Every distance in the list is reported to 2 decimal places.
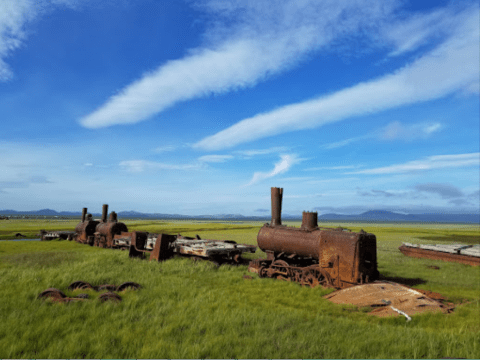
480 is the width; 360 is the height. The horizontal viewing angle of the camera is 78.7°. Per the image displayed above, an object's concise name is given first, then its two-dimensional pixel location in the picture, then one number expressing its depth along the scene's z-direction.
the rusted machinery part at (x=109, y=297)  7.36
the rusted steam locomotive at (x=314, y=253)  9.56
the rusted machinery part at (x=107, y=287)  8.80
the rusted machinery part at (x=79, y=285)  8.84
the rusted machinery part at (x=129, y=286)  8.77
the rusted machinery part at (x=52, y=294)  7.46
